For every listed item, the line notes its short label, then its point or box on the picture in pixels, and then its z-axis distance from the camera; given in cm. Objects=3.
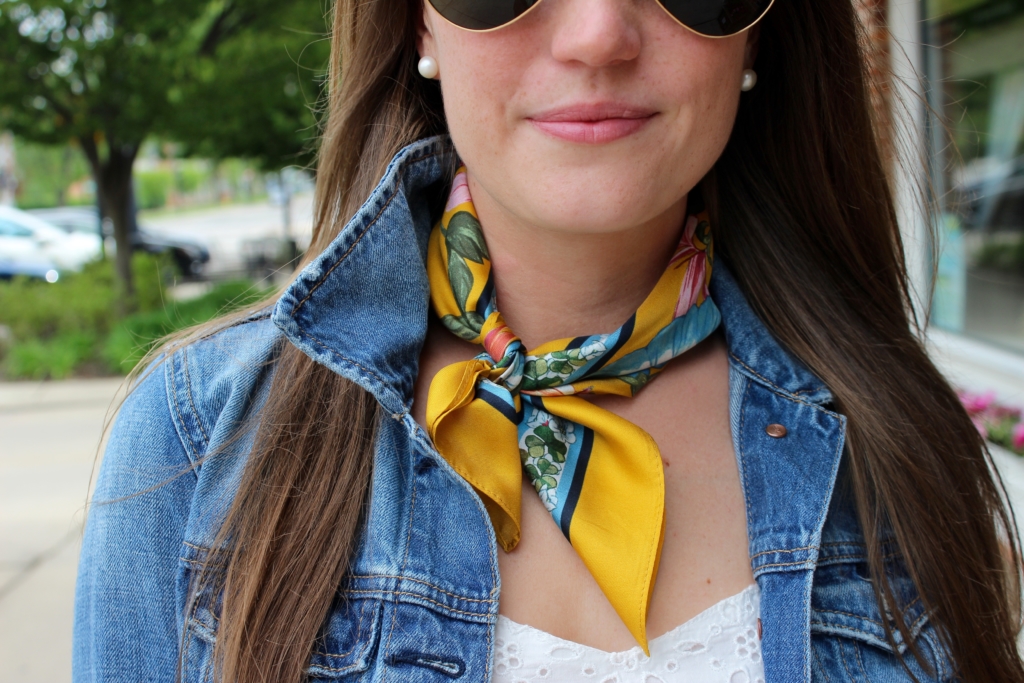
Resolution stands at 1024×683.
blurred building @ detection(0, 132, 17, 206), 3175
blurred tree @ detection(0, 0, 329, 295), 712
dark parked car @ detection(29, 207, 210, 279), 1614
